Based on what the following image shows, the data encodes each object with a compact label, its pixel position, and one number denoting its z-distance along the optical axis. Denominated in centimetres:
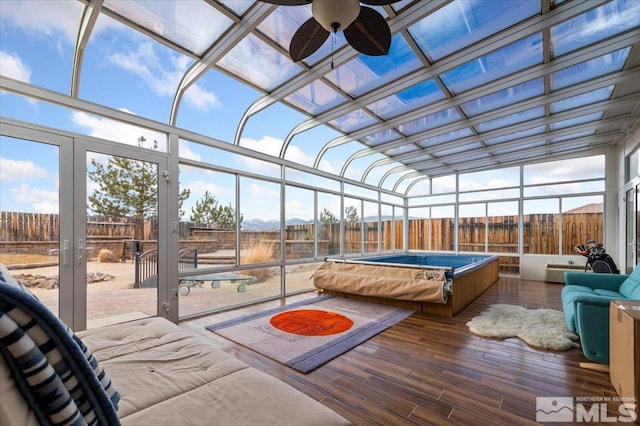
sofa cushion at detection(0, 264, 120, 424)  58
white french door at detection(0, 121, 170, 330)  302
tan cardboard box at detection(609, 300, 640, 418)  191
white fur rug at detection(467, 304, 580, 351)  314
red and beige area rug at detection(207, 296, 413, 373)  293
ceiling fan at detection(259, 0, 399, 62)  197
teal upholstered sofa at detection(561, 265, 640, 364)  255
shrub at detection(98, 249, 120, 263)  349
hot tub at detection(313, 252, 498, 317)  420
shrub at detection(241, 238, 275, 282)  518
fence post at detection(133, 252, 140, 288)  381
